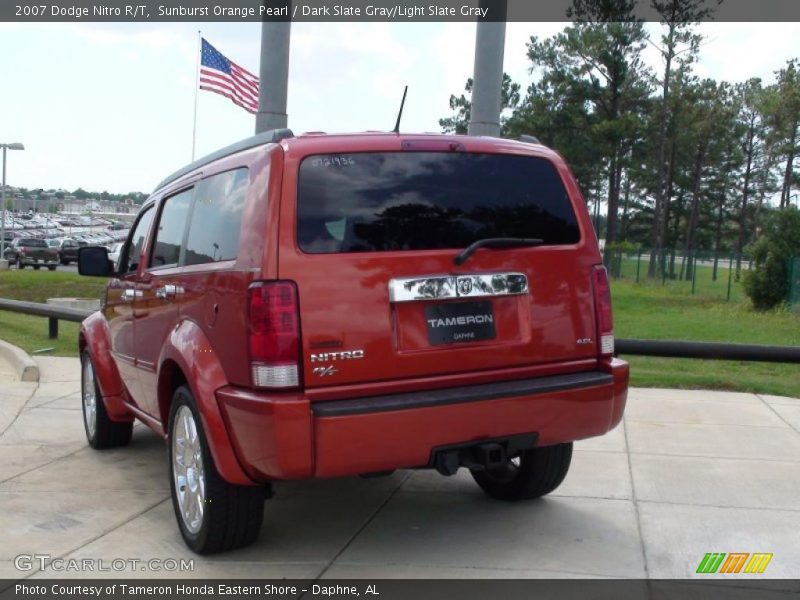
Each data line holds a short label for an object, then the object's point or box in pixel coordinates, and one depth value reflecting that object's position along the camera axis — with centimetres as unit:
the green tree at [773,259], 2394
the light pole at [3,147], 4536
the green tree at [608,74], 4712
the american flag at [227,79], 1666
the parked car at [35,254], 4362
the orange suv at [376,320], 390
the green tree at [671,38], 4150
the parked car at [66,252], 4748
